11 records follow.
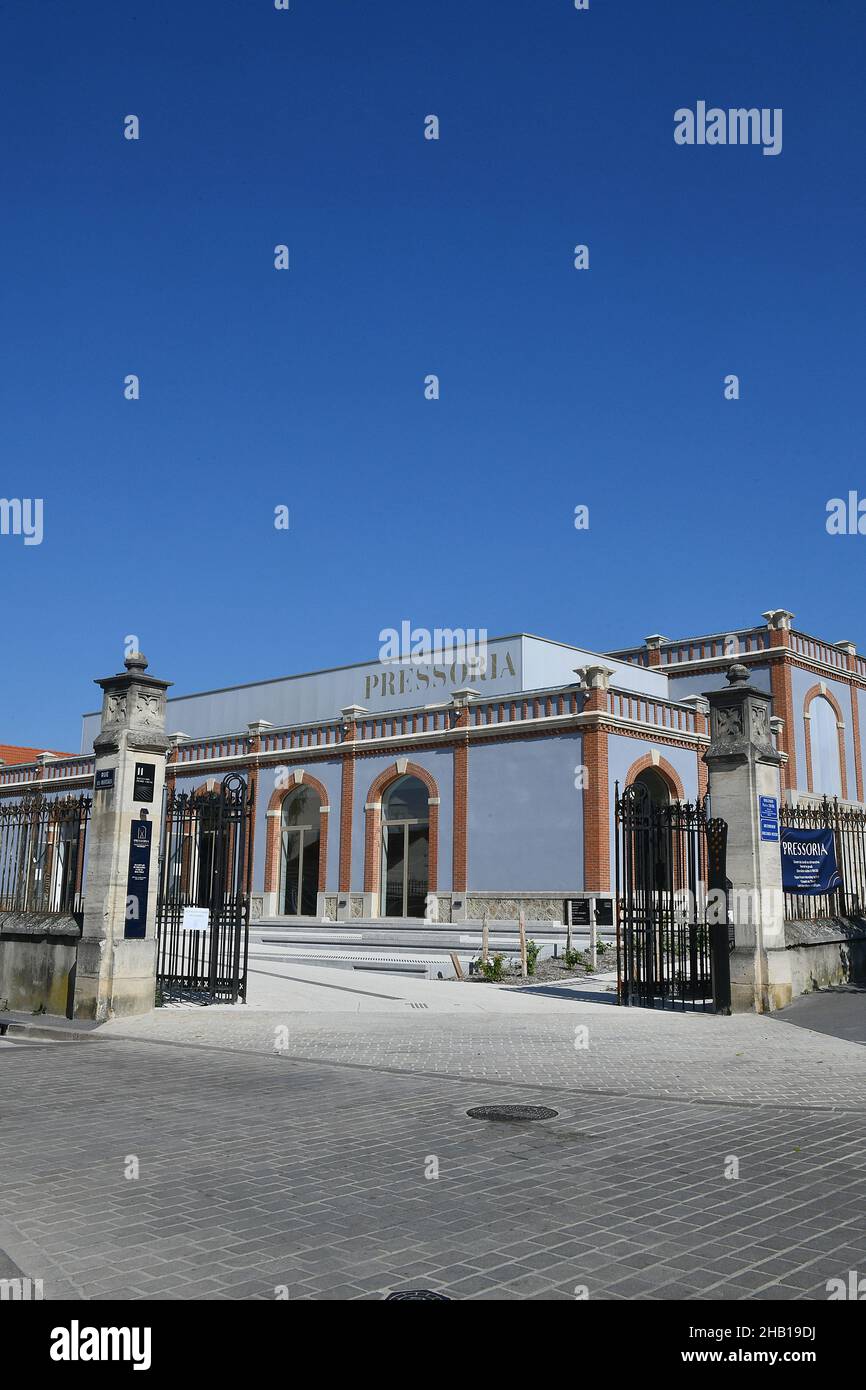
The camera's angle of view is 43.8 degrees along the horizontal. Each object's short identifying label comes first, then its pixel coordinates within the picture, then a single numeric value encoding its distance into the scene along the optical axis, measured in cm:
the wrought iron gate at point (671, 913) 1410
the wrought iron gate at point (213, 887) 1529
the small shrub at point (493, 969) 1927
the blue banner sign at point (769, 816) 1425
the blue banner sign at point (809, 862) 1492
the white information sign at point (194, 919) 1521
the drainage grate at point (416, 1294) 412
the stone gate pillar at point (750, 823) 1388
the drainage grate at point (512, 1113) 781
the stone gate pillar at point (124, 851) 1343
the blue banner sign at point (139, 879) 1361
